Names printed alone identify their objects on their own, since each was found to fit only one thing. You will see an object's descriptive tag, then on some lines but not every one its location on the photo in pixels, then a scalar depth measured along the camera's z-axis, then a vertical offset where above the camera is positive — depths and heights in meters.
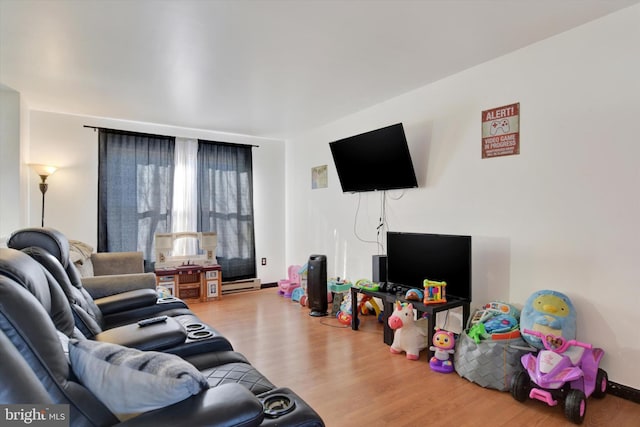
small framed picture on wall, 5.04 +0.55
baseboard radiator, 5.41 -1.15
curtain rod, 4.56 +1.11
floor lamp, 4.05 +0.48
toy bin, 2.35 -1.02
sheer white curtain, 5.09 +0.30
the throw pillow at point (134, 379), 0.96 -0.47
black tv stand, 2.82 -0.80
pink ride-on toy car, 2.08 -1.00
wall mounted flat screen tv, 3.44 +0.58
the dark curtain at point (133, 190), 4.60 +0.32
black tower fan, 4.17 -0.88
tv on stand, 2.89 -0.42
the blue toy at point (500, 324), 2.53 -0.81
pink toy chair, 5.18 -1.05
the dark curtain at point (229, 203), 5.28 +0.16
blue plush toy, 2.30 -0.69
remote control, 1.99 -0.63
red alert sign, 2.77 +0.69
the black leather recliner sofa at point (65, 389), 0.86 -0.47
